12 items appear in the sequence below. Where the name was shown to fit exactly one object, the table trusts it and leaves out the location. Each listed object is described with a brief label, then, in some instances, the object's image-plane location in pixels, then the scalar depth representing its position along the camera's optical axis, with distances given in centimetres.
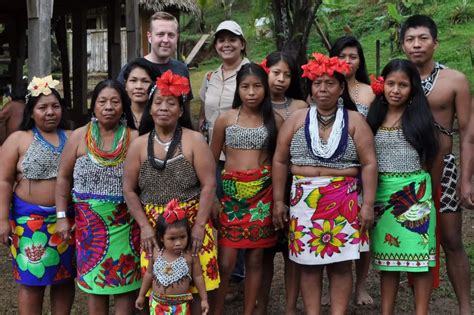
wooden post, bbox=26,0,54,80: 709
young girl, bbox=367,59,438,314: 401
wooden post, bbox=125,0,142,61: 910
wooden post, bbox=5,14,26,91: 1288
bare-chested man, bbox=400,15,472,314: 435
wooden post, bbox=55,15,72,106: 1360
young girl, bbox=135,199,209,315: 372
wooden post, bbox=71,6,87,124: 1239
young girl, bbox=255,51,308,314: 448
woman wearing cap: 487
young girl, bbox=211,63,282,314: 422
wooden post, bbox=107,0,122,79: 1065
